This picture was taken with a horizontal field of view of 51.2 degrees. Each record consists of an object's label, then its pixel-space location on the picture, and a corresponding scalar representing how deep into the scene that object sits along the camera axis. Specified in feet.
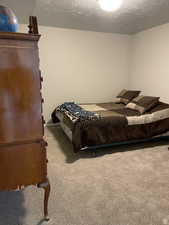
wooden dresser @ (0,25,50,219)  4.21
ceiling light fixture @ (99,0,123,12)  8.01
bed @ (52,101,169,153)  9.12
